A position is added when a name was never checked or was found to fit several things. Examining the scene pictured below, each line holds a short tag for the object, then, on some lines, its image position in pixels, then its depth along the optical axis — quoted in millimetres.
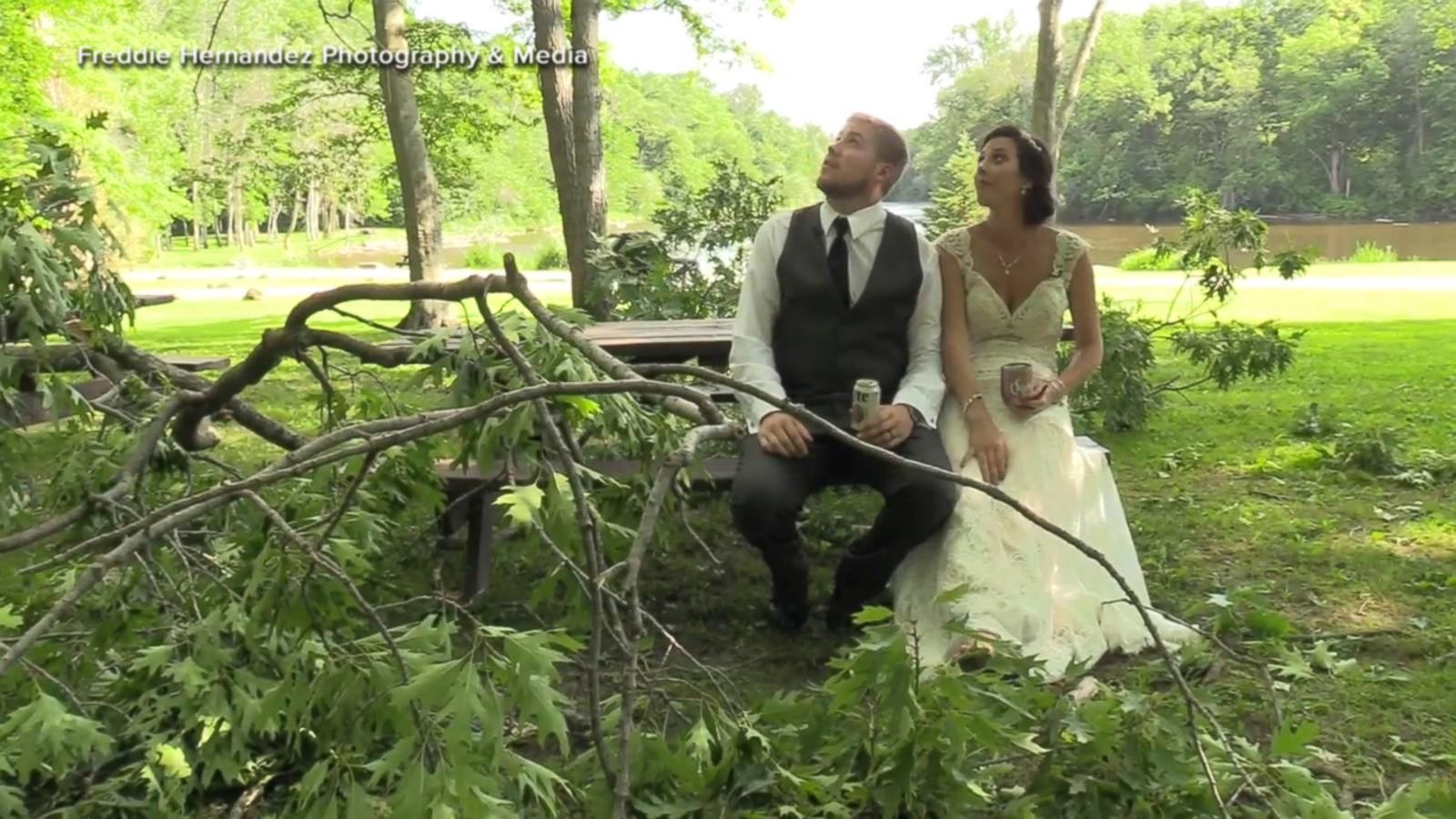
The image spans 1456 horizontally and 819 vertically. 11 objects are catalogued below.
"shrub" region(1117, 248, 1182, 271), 20297
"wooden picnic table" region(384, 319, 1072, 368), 4430
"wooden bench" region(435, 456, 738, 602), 3547
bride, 3340
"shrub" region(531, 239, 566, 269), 25312
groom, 3346
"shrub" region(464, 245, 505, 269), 25719
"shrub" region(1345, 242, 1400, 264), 20562
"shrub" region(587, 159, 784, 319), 7039
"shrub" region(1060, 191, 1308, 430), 6145
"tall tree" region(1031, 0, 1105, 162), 9430
